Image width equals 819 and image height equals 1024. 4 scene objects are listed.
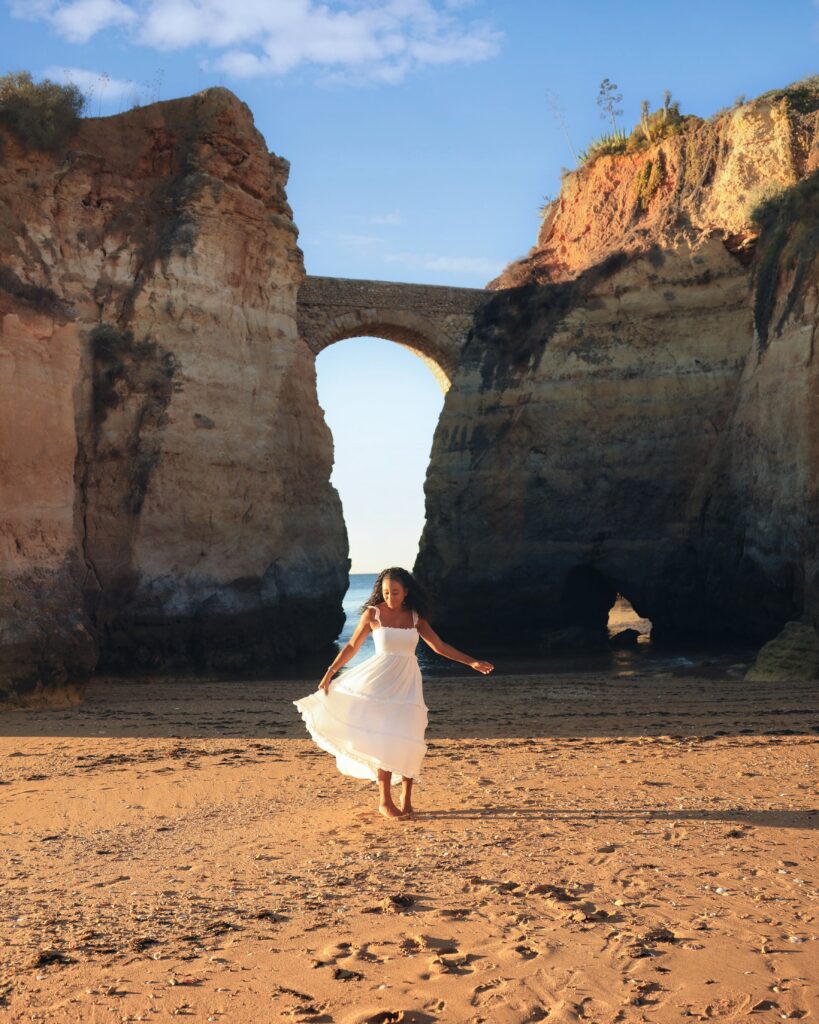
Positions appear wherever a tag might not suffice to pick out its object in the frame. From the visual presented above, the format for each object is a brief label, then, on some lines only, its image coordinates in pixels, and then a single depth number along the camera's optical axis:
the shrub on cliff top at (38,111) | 14.60
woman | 6.01
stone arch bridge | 23.86
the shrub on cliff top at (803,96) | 18.91
